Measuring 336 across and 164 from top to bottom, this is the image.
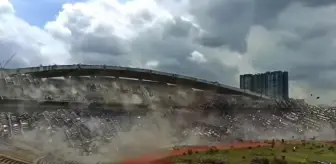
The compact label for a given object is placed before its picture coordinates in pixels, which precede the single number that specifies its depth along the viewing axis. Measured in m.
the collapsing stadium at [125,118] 84.75
